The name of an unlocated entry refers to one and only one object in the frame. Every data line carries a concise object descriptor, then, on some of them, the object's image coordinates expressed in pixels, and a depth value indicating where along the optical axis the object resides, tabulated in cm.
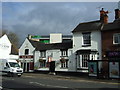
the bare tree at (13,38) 6615
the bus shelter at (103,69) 2427
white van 2641
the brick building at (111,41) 2961
